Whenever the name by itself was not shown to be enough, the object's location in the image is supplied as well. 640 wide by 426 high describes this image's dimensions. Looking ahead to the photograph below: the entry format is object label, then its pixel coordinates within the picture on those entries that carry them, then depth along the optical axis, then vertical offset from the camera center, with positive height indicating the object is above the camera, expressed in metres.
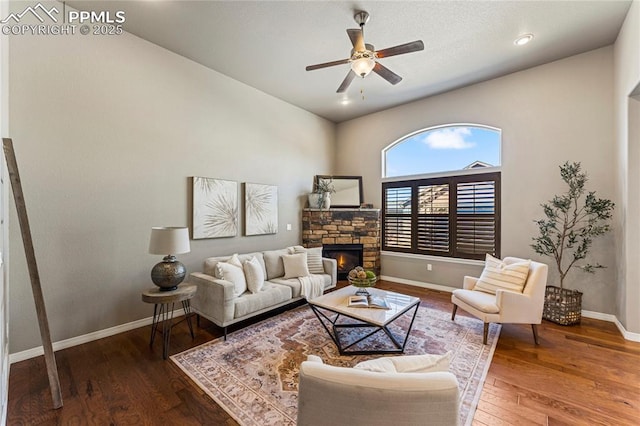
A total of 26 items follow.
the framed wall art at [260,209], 4.40 +0.09
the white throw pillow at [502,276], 2.98 -0.73
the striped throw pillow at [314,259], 4.25 -0.73
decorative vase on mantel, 5.39 +0.27
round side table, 2.58 -0.85
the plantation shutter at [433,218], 4.75 -0.07
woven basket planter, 3.26 -1.15
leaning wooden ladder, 1.92 -0.40
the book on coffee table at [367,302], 2.68 -0.92
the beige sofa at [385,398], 0.91 -0.64
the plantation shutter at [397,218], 5.23 -0.08
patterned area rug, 1.94 -1.39
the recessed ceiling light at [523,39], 3.16 +2.15
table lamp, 2.71 -0.38
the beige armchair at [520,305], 2.77 -0.96
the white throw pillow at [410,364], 1.12 -0.66
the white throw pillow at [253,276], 3.30 -0.79
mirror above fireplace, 5.71 +0.53
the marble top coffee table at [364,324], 2.52 -1.29
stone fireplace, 5.38 -0.34
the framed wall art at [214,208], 3.73 +0.09
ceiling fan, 2.47 +1.58
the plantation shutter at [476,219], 4.30 -0.08
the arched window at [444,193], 4.35 +0.40
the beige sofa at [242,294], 2.88 -0.98
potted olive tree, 3.28 -0.23
